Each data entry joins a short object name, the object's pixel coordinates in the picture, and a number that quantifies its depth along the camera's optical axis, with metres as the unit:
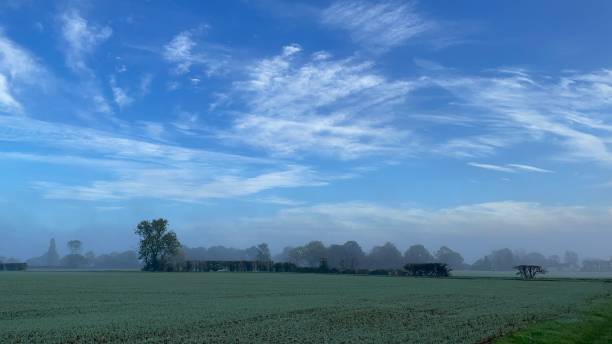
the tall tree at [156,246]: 165.50
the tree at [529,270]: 113.50
